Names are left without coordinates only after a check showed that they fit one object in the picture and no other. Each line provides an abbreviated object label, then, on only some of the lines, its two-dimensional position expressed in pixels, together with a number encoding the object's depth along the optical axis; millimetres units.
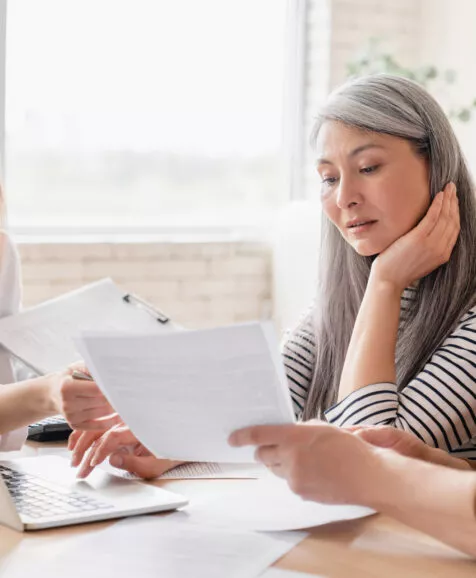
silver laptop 1407
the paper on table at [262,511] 1428
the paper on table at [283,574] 1288
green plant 3590
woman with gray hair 1724
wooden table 1306
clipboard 1933
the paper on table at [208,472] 1616
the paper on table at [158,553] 1300
